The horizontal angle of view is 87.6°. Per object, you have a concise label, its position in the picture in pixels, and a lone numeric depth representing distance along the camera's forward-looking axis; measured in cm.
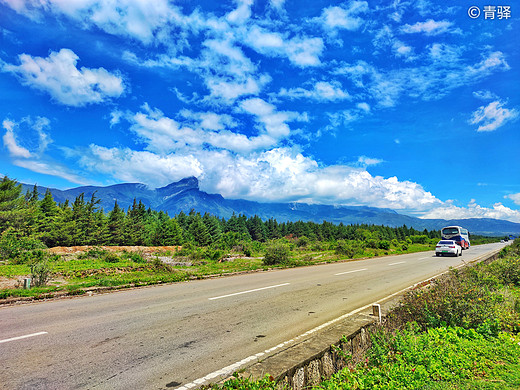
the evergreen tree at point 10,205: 4028
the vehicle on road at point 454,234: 3597
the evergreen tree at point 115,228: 6303
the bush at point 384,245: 4009
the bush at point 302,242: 5190
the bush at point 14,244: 2682
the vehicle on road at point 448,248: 2719
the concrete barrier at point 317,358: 300
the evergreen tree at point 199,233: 7669
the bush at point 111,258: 2640
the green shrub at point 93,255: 2933
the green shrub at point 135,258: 2782
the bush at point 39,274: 1137
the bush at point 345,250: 2948
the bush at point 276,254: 2153
